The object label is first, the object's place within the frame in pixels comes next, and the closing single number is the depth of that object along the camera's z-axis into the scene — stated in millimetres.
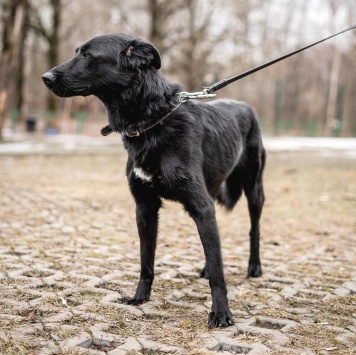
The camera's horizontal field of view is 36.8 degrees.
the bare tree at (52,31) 30359
